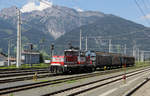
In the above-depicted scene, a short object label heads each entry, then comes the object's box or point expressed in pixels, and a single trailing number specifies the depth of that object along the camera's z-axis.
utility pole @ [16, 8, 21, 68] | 41.41
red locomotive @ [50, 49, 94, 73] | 28.73
